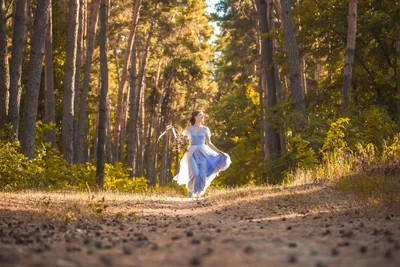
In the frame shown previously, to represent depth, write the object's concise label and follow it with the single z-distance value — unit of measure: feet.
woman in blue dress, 55.88
